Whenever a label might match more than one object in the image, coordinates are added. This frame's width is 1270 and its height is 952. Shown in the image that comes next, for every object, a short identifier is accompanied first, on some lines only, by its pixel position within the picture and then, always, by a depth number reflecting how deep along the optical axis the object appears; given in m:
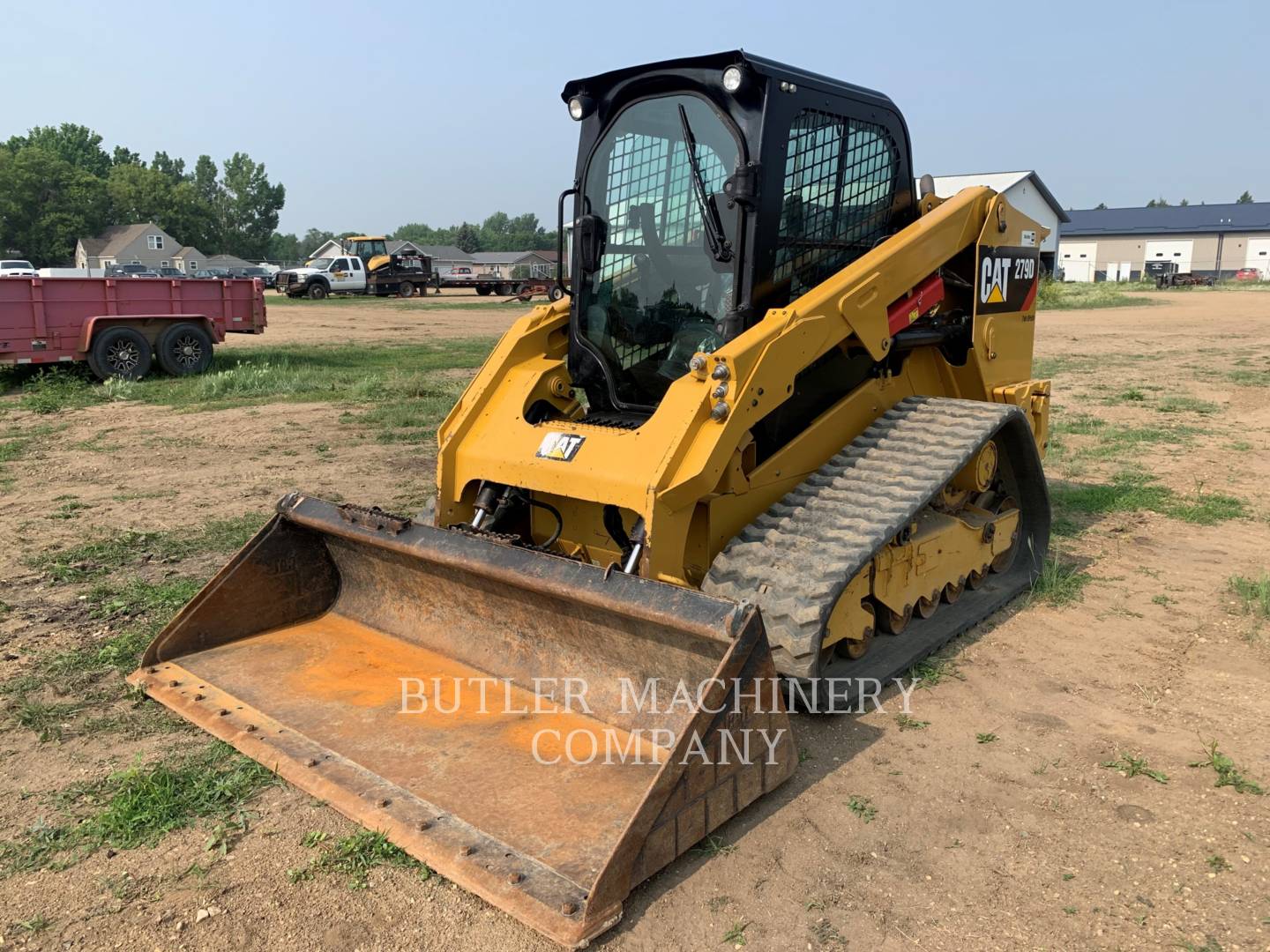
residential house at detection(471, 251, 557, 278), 55.87
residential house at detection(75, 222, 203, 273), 75.38
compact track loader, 3.23
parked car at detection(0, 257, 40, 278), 42.28
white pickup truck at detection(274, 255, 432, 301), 40.78
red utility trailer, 13.13
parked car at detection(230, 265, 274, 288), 49.69
